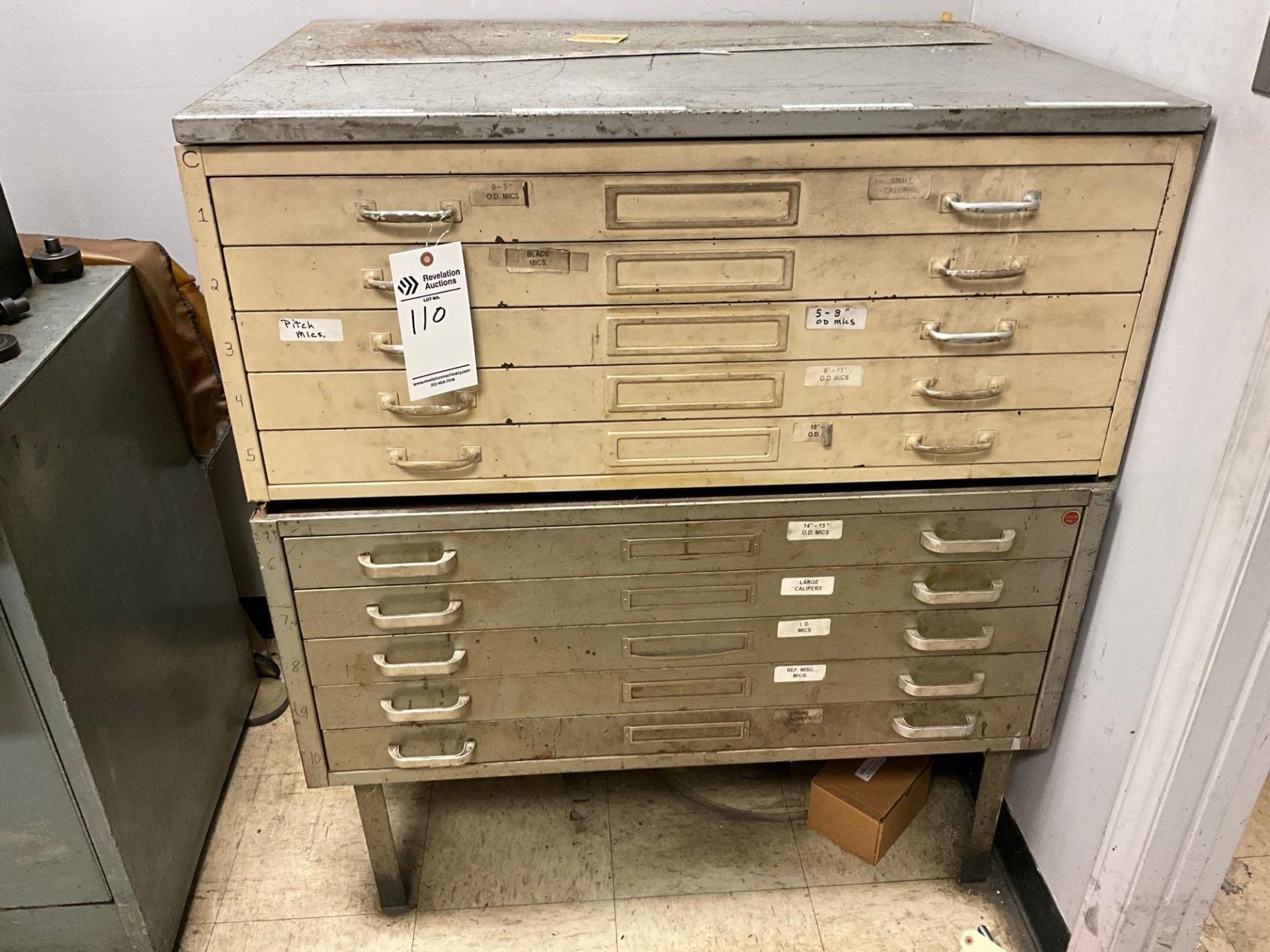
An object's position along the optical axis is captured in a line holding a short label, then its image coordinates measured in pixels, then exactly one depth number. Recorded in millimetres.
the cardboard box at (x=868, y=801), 1631
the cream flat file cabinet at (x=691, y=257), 1040
